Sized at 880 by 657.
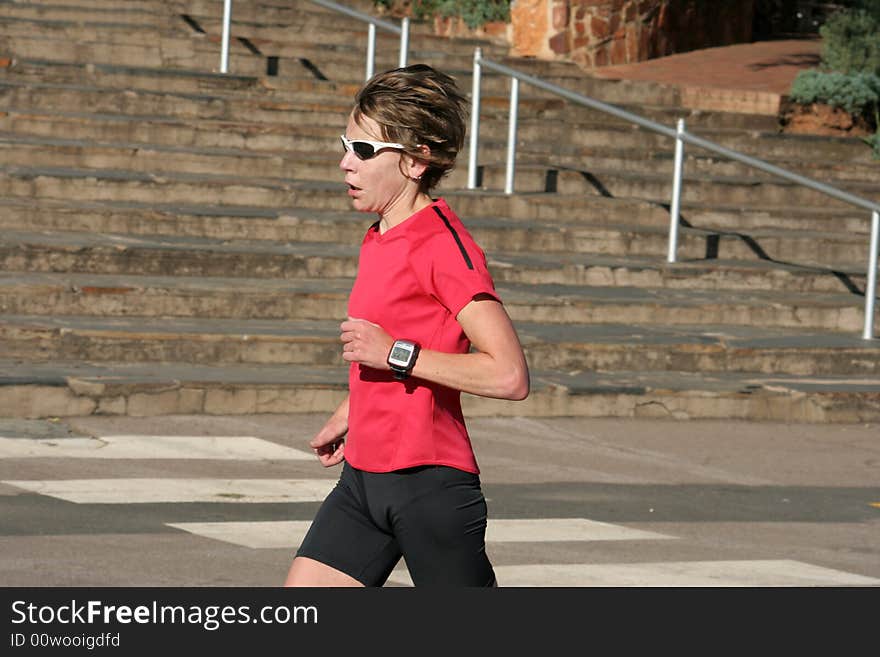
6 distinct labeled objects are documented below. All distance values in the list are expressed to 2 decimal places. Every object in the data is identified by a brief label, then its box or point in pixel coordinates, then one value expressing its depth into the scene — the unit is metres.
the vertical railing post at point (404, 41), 16.97
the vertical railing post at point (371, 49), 17.64
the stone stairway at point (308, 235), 11.61
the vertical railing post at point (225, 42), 18.38
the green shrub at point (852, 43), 21.16
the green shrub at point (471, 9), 23.56
